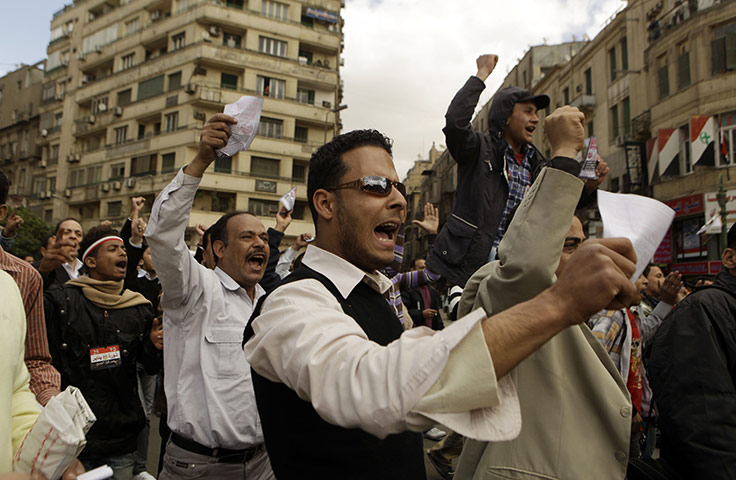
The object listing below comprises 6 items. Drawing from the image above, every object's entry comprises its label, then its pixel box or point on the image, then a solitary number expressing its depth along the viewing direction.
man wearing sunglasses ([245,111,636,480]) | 1.11
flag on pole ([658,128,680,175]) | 22.78
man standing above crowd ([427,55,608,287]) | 3.27
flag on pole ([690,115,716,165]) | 20.97
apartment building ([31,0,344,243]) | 36.97
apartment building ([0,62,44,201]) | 50.94
